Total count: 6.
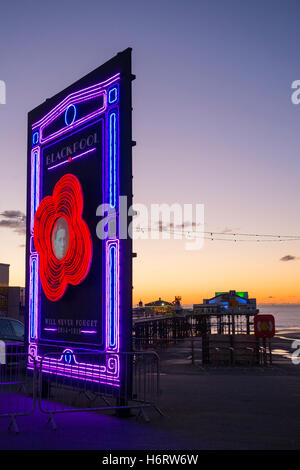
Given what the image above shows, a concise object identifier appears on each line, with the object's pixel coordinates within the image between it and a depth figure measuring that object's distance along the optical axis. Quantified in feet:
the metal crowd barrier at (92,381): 32.91
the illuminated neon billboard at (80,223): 34.32
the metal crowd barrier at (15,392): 30.59
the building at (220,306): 178.05
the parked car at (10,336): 52.99
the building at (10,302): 121.29
